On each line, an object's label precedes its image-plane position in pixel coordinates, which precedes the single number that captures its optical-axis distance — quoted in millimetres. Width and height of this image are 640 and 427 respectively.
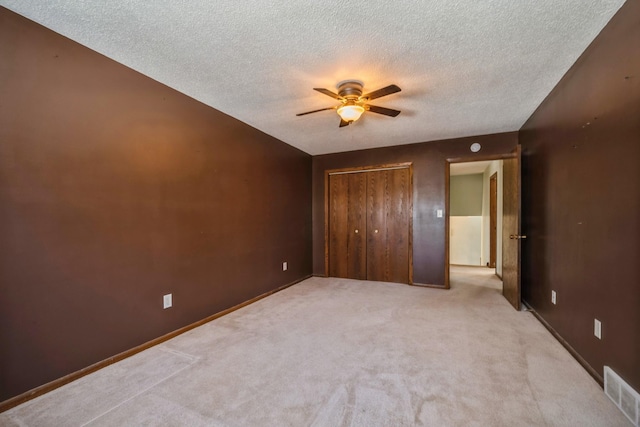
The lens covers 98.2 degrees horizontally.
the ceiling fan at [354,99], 2295
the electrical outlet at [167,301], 2503
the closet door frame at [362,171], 4480
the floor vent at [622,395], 1436
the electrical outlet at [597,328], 1814
